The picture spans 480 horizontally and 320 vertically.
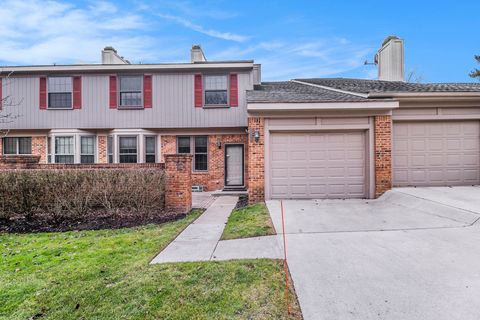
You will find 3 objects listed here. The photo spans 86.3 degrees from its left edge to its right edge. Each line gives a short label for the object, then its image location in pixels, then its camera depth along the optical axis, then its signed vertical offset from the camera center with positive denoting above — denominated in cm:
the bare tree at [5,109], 1218 +243
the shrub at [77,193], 688 -94
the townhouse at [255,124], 812 +130
